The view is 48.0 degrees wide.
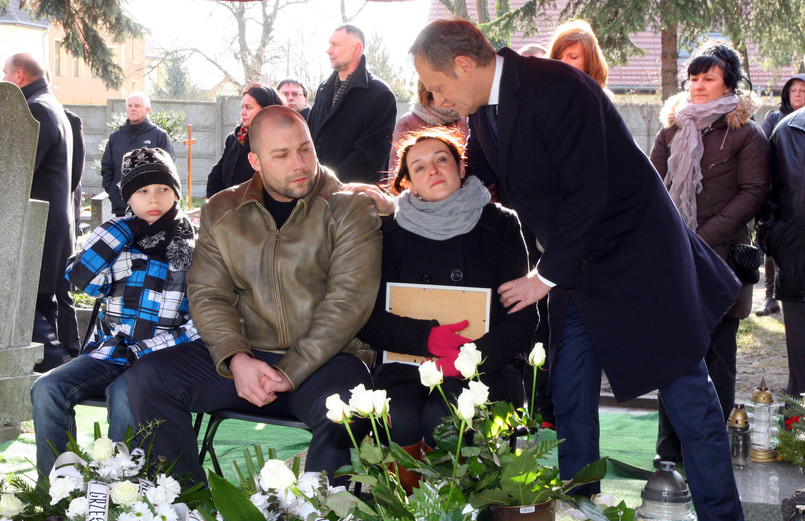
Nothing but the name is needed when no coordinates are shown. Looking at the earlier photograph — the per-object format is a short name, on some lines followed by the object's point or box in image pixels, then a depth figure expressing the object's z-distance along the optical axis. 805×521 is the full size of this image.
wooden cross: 13.62
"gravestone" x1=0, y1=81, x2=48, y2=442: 4.78
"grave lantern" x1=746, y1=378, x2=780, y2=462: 4.29
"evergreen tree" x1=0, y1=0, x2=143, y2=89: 12.35
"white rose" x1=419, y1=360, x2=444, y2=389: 1.95
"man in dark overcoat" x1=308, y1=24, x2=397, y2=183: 5.29
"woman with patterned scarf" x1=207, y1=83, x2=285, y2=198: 5.72
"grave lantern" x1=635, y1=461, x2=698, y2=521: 2.51
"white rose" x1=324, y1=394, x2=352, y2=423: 1.93
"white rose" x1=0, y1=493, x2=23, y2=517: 2.27
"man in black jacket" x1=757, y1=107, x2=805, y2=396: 4.74
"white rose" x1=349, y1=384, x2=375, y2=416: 1.87
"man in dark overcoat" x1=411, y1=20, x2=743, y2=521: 2.90
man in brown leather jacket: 3.36
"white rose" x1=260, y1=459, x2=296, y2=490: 1.86
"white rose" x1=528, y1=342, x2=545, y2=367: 2.23
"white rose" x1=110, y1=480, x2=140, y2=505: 2.23
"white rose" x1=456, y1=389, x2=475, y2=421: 1.89
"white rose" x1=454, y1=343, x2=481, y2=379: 2.02
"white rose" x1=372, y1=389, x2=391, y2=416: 1.88
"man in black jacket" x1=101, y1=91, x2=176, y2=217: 9.26
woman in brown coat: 4.39
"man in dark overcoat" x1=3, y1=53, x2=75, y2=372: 6.24
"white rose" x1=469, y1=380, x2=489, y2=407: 1.98
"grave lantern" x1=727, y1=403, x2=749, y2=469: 4.17
